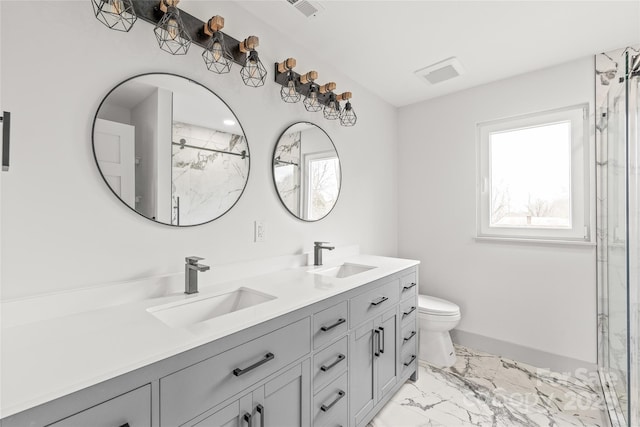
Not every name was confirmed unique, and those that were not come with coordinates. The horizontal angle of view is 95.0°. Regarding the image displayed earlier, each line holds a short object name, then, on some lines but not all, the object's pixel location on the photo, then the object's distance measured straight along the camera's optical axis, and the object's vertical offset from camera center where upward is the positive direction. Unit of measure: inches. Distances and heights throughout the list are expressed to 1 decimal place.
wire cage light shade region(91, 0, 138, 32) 44.3 +31.7
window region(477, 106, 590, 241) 87.4 +12.7
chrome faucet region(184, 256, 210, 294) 51.5 -10.9
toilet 91.7 -37.9
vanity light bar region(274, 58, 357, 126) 72.4 +34.9
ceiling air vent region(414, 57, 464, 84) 88.7 +46.1
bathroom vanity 27.1 -17.1
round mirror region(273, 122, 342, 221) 75.0 +12.2
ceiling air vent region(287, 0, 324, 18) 64.3 +46.8
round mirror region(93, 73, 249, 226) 47.3 +12.0
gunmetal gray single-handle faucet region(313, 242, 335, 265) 79.0 -9.7
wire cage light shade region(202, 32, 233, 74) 55.8 +32.0
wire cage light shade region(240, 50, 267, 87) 61.3 +32.3
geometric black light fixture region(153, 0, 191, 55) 49.2 +32.0
